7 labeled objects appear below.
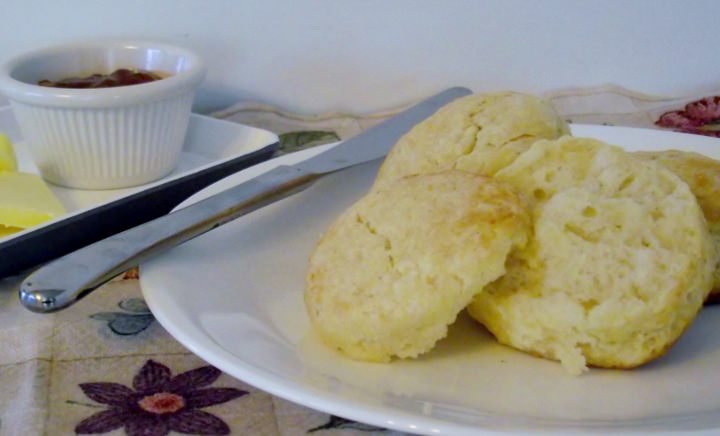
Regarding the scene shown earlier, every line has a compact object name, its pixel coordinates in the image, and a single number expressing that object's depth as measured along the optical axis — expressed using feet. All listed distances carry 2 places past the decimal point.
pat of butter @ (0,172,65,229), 1.04
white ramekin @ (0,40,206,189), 1.22
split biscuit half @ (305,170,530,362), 0.78
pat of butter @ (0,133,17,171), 1.16
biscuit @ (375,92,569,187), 0.91
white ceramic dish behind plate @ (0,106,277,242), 1.32
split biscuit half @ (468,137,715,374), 0.78
